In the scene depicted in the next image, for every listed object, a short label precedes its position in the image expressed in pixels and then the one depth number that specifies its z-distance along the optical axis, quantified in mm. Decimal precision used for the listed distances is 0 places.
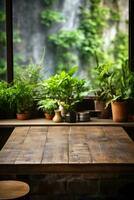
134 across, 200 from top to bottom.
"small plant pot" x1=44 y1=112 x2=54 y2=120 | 4648
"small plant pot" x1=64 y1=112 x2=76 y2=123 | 4445
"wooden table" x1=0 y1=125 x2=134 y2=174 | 2633
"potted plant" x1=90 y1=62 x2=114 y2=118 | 4680
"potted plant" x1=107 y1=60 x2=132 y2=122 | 4477
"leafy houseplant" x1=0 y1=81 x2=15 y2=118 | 4586
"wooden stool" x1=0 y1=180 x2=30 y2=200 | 2669
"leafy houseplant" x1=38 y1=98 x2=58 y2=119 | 4523
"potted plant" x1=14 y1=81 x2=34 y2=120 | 4621
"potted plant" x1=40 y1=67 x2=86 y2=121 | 4543
